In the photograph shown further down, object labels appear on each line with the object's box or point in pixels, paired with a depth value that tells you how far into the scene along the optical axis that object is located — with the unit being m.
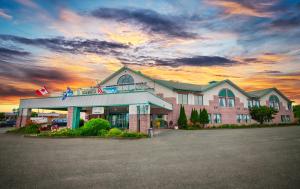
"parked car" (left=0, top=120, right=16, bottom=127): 43.27
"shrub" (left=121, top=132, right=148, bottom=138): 18.66
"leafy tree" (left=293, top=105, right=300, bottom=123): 82.40
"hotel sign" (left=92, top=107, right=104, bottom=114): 25.99
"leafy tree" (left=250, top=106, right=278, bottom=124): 42.47
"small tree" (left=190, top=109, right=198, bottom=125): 34.75
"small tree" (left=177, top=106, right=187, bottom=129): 32.88
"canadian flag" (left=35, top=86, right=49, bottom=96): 28.41
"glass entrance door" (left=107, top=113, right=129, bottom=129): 34.59
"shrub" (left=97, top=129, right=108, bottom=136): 19.88
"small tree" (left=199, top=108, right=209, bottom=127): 35.44
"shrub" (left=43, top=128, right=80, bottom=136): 20.31
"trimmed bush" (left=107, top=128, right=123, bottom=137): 19.31
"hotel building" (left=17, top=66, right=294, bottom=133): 23.61
